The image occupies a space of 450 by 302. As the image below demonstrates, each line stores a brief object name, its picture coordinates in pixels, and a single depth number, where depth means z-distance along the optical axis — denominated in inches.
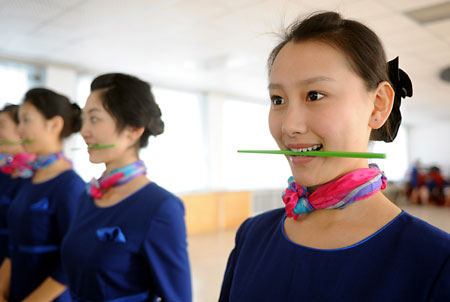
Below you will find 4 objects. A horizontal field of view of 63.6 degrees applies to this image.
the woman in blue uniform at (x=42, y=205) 74.0
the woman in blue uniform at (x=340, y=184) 27.3
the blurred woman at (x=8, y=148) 105.8
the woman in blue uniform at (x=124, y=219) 54.9
